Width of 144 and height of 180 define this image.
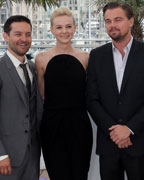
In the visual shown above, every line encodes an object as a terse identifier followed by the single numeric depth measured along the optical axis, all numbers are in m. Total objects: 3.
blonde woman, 2.47
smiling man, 2.22
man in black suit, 2.24
